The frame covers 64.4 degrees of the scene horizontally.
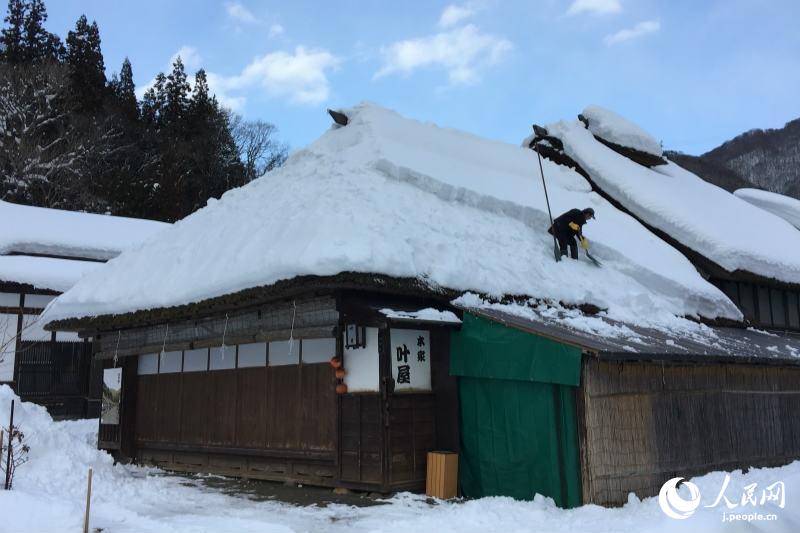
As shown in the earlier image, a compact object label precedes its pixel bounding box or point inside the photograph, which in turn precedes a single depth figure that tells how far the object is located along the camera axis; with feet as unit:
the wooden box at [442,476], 25.17
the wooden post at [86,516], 17.22
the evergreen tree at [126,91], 109.92
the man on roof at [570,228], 34.24
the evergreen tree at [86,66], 104.37
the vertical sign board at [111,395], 39.45
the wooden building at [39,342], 56.80
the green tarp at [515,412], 22.75
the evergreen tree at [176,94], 113.29
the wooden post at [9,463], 22.22
